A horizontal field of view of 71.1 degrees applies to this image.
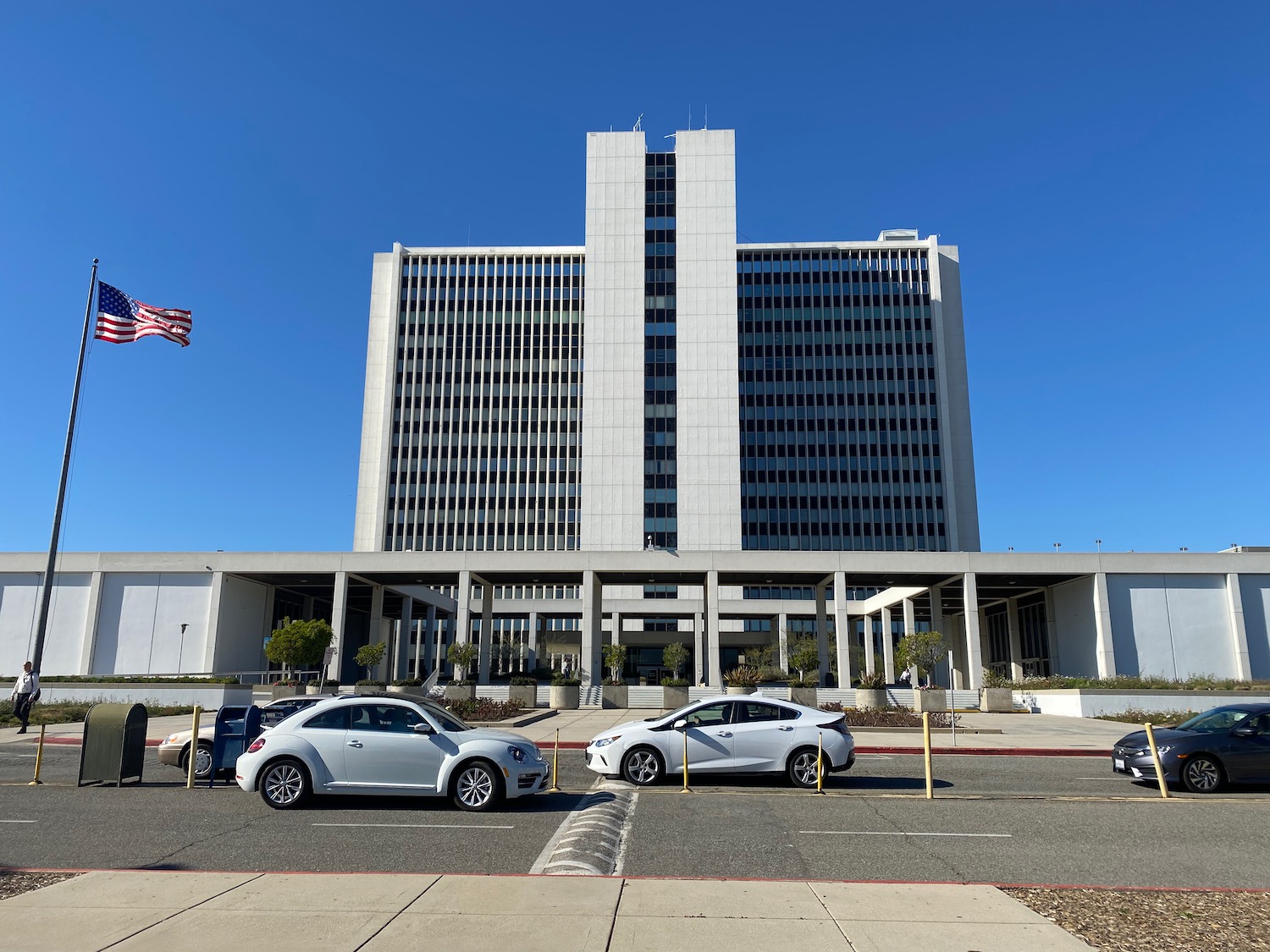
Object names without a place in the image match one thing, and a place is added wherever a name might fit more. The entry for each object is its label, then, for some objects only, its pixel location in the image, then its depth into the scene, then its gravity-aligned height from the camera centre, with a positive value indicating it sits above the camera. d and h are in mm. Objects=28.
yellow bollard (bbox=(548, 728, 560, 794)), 14219 -1938
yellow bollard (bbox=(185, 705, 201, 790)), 14445 -1691
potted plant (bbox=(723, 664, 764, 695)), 41344 -1066
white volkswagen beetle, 12289 -1471
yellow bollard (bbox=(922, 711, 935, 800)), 13750 -1789
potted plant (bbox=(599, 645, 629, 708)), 42531 -1778
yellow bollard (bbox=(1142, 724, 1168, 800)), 14336 -1695
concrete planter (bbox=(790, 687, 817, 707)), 38688 -1631
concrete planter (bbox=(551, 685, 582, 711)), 41281 -1906
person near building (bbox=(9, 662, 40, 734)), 24969 -1171
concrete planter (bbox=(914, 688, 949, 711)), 38438 -1752
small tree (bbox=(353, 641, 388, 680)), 42500 -88
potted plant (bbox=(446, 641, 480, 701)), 40781 -692
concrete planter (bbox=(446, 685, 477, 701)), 40375 -1706
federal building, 87250 +25811
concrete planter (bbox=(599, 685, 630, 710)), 42531 -1897
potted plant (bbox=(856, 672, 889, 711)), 38875 -1604
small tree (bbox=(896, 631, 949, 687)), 39781 +389
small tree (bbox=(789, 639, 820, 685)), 50531 +19
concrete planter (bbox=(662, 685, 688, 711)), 40188 -1808
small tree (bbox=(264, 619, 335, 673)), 41812 +485
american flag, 28984 +10803
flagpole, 27156 +3940
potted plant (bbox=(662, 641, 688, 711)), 40206 -1630
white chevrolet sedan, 14664 -1400
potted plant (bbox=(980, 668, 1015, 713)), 40625 -1775
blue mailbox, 14797 -1353
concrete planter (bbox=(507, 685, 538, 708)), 41250 -1801
